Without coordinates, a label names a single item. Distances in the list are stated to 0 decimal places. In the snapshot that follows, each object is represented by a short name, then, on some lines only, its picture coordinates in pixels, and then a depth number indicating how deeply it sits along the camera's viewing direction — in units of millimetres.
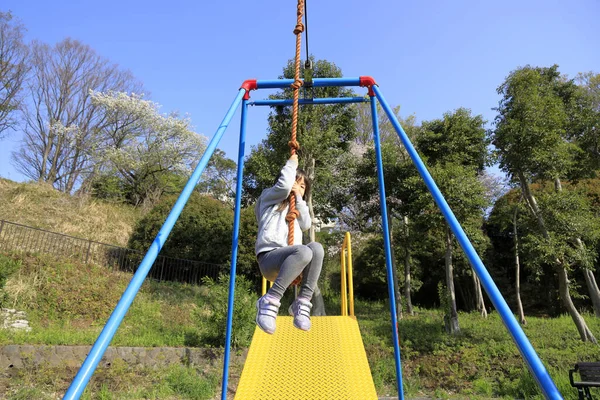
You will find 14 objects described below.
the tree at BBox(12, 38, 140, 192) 17797
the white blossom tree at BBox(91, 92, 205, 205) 17562
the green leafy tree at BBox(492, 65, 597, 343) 8305
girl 2236
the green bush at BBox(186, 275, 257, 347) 6961
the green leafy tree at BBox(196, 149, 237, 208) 21453
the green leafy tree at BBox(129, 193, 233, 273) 12344
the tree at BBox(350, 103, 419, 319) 11164
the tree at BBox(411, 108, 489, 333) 9078
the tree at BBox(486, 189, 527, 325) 11422
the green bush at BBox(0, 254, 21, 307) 7656
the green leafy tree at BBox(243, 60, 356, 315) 10391
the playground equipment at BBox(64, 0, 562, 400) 1983
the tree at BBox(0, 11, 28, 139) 15609
